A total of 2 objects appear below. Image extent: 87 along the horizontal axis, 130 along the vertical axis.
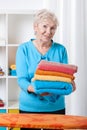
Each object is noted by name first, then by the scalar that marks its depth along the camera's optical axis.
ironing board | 2.13
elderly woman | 2.57
